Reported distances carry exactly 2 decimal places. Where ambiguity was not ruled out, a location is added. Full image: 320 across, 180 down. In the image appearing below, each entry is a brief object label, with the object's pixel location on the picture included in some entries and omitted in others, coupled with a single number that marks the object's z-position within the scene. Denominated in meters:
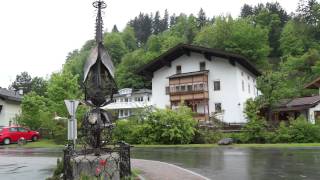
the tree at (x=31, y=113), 44.16
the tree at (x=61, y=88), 44.94
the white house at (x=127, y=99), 80.88
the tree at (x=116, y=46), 108.44
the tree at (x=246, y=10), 129.62
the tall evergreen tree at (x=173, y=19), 158.02
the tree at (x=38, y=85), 93.94
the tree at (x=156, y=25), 152.02
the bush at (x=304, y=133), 30.66
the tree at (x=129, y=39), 127.35
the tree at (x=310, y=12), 105.68
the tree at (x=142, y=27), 142.25
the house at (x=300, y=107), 46.56
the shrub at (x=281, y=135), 31.27
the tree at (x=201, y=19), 129.00
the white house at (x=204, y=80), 47.94
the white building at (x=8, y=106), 54.72
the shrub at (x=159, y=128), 33.22
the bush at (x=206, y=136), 33.53
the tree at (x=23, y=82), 107.02
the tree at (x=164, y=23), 154.00
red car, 38.12
